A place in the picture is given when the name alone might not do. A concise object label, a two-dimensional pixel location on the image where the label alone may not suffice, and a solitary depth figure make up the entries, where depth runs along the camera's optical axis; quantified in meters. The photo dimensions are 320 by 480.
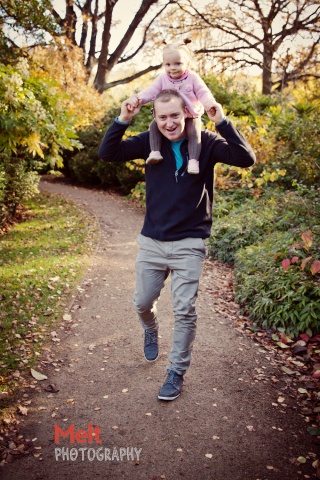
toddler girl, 3.04
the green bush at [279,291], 4.54
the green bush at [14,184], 8.39
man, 3.04
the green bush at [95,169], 12.45
